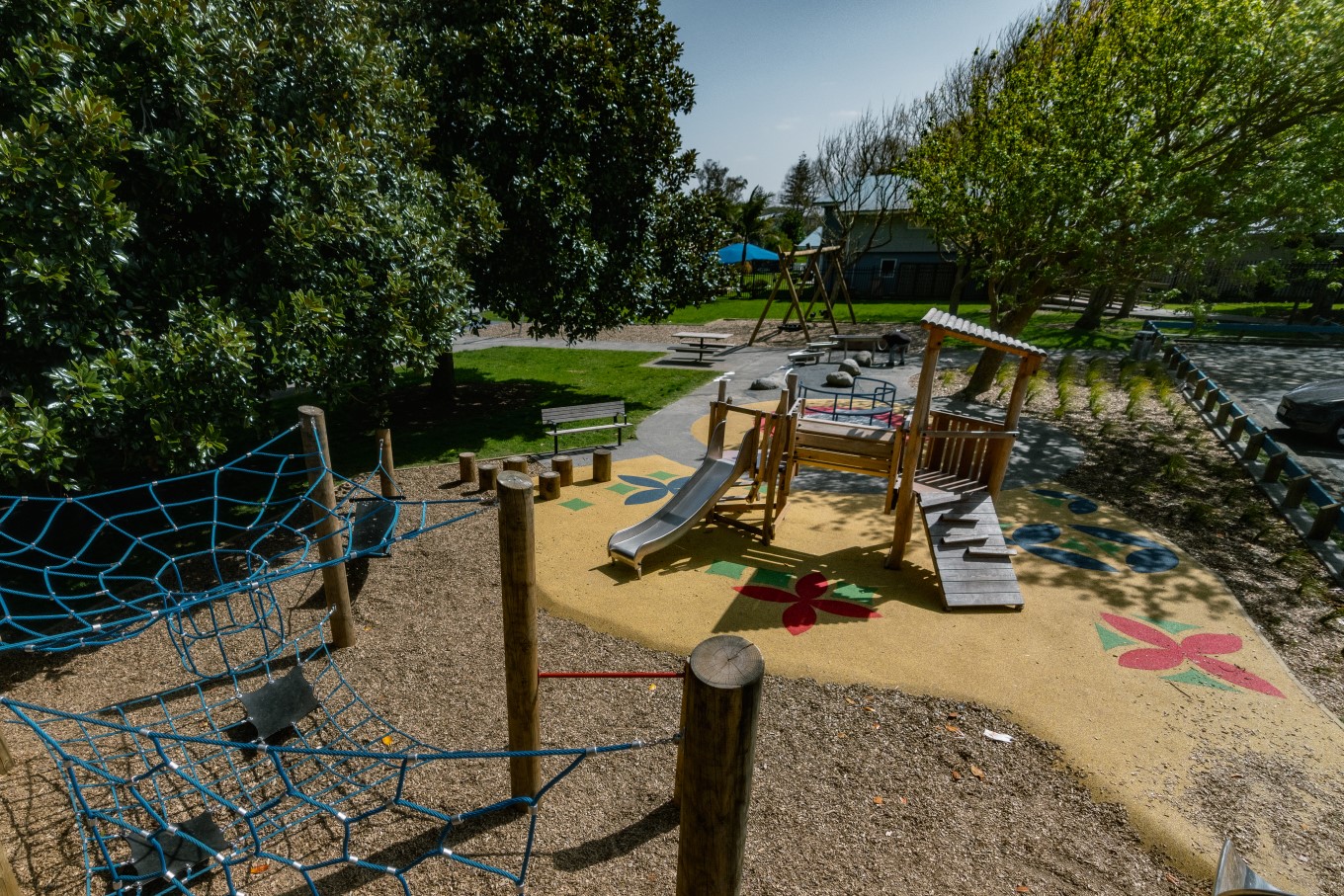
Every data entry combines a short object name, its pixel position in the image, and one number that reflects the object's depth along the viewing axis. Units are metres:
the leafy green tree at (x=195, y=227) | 5.43
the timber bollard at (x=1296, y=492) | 8.72
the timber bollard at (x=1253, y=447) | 10.27
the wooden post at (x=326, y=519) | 5.42
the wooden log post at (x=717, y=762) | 2.11
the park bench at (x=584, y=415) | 11.24
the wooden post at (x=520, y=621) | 3.55
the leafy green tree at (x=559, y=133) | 11.52
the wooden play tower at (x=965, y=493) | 6.78
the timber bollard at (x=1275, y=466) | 9.58
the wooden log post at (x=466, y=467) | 9.96
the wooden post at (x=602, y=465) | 10.12
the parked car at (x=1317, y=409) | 11.71
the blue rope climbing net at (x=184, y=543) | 6.32
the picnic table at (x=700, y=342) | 19.81
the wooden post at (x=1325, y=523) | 7.91
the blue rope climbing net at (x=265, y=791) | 3.75
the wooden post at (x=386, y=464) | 7.48
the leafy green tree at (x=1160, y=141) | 9.27
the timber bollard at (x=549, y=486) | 9.48
